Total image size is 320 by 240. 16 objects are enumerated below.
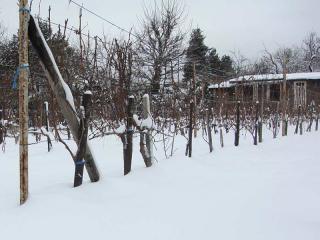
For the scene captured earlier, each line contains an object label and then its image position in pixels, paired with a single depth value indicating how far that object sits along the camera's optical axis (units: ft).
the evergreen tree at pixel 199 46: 101.89
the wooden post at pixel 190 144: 21.63
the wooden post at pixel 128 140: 15.17
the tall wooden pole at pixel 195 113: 34.02
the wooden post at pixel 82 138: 12.49
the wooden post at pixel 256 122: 31.28
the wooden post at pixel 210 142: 25.57
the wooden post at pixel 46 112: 28.65
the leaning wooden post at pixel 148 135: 16.29
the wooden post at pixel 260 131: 32.98
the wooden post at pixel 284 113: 39.34
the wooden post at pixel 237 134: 29.37
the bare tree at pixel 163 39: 69.51
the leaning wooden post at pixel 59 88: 11.60
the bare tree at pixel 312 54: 175.45
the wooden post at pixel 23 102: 10.83
